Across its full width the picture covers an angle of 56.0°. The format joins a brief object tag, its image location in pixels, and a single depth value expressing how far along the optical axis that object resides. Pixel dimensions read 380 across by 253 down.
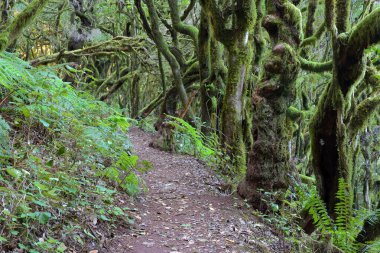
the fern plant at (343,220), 4.74
